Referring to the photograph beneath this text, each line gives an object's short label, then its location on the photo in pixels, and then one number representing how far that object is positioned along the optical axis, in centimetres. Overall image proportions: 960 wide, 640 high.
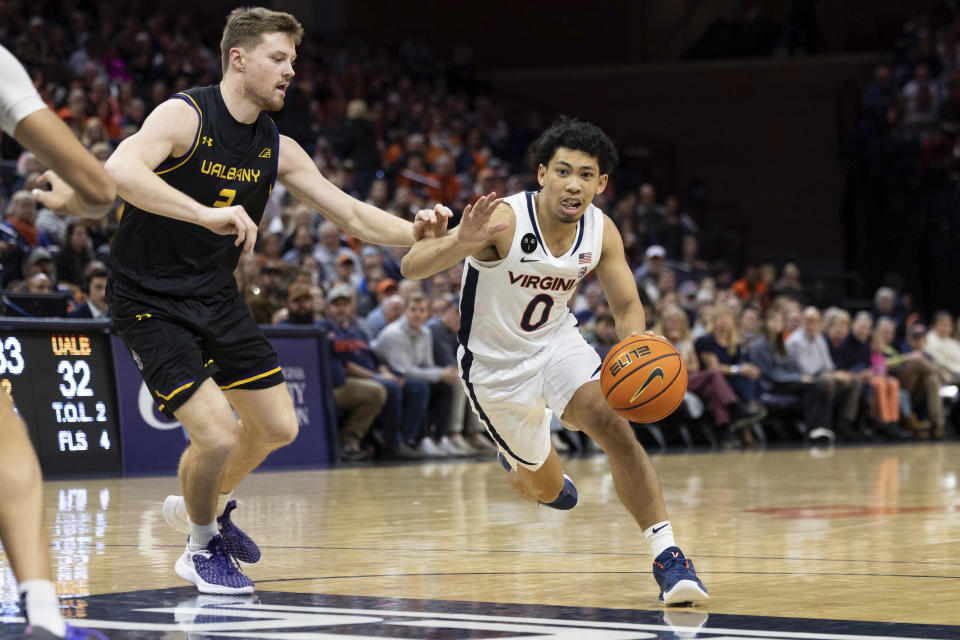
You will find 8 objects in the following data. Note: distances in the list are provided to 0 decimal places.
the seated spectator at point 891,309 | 2036
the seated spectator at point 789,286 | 2023
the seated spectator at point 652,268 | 1808
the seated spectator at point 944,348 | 1906
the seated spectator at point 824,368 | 1738
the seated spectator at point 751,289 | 2014
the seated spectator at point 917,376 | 1853
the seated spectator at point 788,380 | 1694
